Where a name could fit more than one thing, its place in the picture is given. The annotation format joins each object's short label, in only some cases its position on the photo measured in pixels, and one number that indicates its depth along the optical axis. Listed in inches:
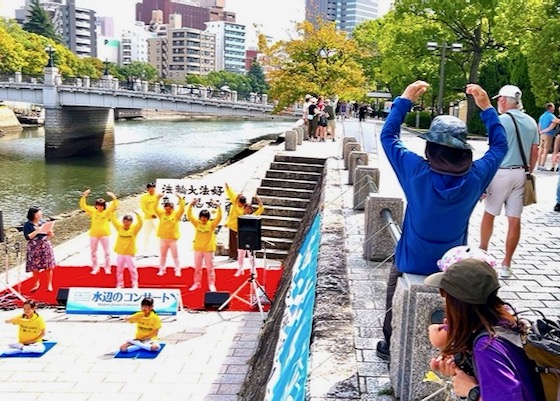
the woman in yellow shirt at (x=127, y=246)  412.5
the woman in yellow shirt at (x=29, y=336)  306.5
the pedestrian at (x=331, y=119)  919.0
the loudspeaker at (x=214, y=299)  386.9
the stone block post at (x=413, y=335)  125.8
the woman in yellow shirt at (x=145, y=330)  309.0
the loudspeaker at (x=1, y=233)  378.6
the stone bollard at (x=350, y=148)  592.3
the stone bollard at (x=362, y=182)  379.6
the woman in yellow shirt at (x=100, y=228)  444.8
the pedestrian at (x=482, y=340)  79.1
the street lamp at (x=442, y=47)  971.8
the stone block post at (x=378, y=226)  266.1
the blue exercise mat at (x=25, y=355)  304.5
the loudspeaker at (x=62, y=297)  385.7
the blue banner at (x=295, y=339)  156.6
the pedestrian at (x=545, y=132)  512.4
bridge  1617.9
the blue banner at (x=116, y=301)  367.7
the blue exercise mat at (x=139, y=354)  305.7
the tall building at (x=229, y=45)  6058.1
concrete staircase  524.5
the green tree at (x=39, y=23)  3297.2
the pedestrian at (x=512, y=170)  218.8
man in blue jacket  127.5
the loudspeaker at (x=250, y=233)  379.6
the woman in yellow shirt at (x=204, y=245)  418.6
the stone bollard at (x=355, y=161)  485.4
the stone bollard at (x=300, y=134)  799.7
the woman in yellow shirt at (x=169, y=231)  435.5
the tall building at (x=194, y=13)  7160.4
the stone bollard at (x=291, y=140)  714.8
